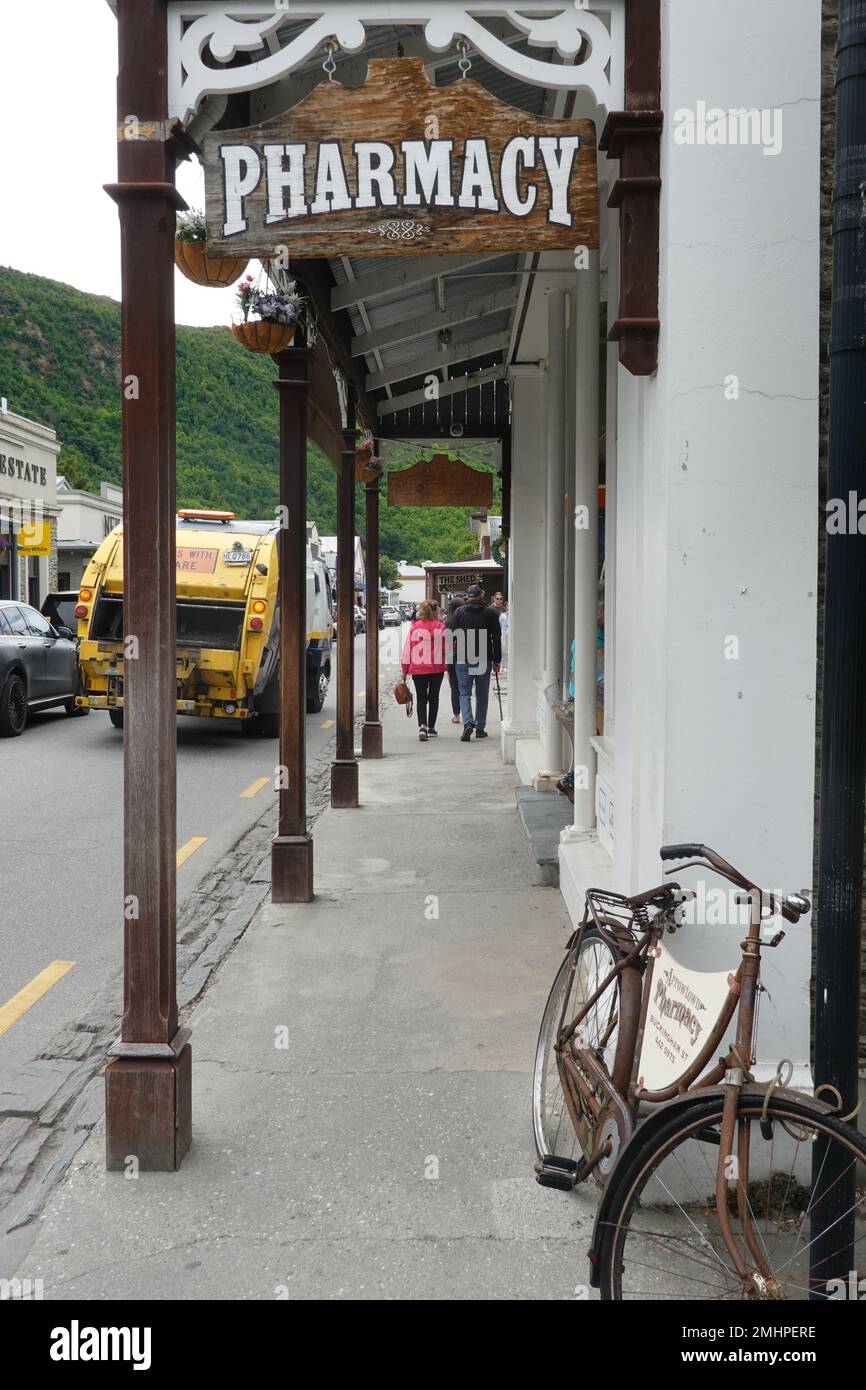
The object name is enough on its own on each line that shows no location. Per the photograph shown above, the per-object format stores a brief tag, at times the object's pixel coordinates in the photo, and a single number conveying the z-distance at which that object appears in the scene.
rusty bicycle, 2.64
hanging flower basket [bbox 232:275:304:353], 6.08
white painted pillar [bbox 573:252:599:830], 7.27
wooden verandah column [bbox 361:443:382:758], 13.38
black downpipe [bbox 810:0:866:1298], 2.61
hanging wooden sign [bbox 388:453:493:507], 14.50
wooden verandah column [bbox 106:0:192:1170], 3.69
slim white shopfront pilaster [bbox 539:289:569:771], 8.87
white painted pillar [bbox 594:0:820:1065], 3.49
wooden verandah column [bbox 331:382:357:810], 10.02
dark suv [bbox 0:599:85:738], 15.03
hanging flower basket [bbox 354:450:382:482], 12.02
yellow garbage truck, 14.10
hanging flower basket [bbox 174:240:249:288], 4.53
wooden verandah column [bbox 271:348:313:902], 6.82
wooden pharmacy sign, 3.59
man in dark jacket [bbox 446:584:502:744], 14.80
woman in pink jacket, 14.79
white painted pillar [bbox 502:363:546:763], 12.38
